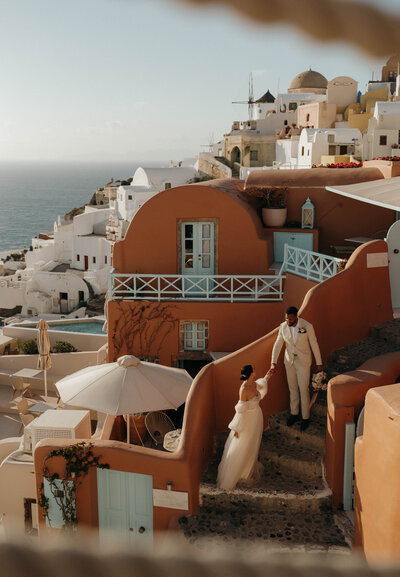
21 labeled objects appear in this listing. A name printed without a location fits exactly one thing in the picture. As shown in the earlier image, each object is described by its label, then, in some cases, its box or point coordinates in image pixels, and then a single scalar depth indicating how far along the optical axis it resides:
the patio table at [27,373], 19.20
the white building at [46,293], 49.03
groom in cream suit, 9.78
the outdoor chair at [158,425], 12.45
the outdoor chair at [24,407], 16.14
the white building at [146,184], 61.31
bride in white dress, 8.91
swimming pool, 27.31
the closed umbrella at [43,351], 17.34
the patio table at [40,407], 16.30
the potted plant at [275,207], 17.42
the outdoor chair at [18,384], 18.36
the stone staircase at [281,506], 8.27
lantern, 17.28
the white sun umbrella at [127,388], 10.95
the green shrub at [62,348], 22.27
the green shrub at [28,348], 22.77
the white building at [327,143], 45.69
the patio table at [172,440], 10.16
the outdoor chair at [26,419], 15.64
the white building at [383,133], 42.88
